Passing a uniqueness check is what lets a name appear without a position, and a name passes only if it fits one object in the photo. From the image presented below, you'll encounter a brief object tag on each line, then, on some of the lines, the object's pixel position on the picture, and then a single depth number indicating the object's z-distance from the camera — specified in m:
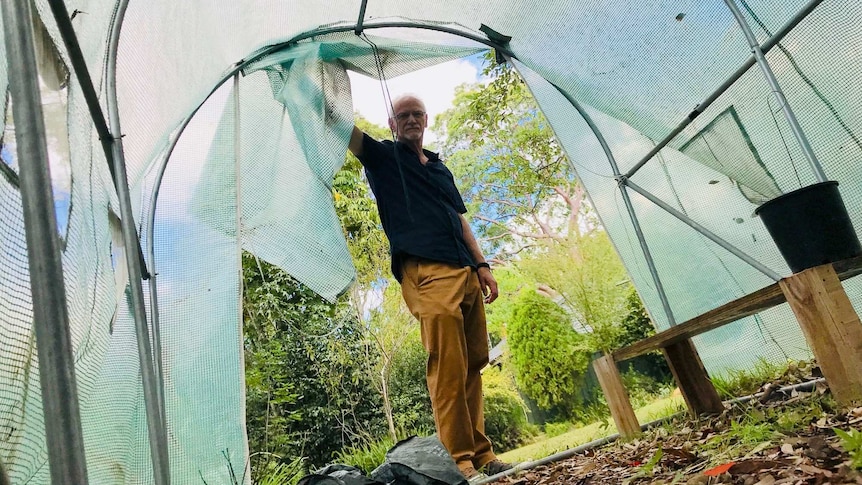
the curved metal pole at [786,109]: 1.77
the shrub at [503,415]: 7.07
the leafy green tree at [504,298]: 10.29
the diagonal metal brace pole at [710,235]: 2.12
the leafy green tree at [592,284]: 7.04
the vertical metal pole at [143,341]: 1.48
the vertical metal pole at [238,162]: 2.30
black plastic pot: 1.74
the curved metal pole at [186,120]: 2.28
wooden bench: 1.37
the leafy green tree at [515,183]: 8.22
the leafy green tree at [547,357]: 7.06
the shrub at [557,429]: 6.95
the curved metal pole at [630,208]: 2.82
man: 2.10
